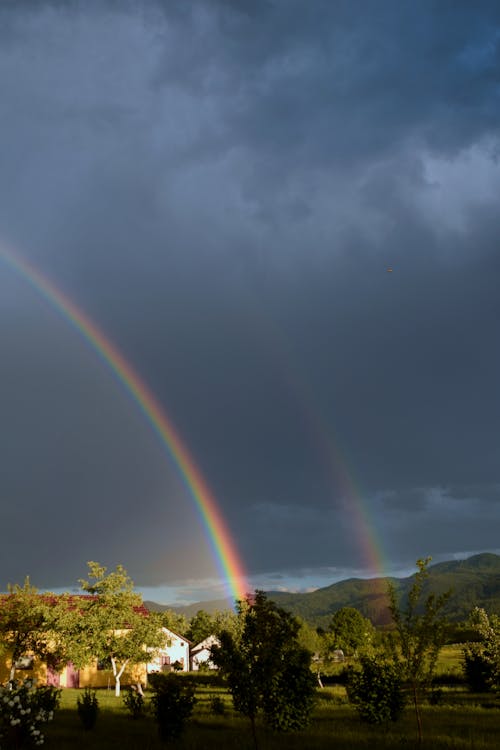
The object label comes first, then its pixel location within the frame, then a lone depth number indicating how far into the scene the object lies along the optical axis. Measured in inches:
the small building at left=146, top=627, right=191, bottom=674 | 3693.4
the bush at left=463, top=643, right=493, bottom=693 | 1861.5
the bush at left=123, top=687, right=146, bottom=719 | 1256.8
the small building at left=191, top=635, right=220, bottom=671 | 4411.9
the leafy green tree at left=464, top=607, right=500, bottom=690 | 1266.0
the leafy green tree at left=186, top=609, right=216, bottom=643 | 5334.6
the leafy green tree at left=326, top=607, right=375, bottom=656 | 3750.0
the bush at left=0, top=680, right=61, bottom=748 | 771.4
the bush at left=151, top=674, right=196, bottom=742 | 954.7
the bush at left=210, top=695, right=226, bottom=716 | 1385.3
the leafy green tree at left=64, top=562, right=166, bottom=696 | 1795.0
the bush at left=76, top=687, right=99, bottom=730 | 1113.4
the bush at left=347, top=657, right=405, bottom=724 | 1111.0
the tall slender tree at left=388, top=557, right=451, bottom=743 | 892.6
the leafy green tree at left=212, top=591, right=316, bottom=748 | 814.5
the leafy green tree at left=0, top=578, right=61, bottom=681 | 2075.5
